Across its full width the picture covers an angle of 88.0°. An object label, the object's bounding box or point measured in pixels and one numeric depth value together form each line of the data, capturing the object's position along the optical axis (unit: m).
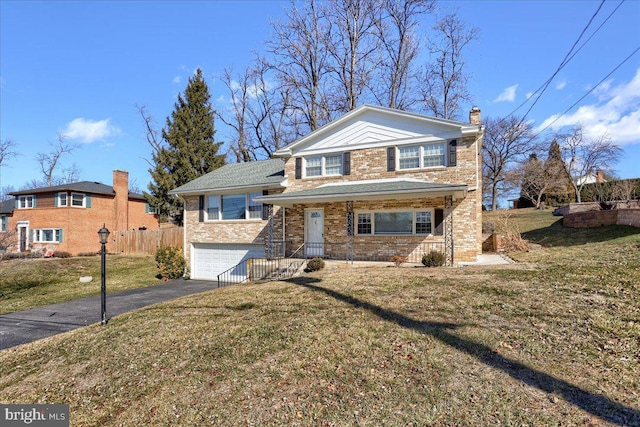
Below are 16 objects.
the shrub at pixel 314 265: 12.78
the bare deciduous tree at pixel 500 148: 35.47
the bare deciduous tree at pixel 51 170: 42.41
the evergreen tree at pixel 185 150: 30.61
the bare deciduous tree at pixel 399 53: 25.95
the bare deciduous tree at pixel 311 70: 26.66
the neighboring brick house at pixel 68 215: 25.00
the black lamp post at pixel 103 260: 8.33
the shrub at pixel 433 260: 11.79
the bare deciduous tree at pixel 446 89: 27.78
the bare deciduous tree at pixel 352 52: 25.55
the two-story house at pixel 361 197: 12.82
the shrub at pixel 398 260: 12.80
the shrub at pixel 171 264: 18.42
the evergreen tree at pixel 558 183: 31.69
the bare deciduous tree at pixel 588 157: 29.92
